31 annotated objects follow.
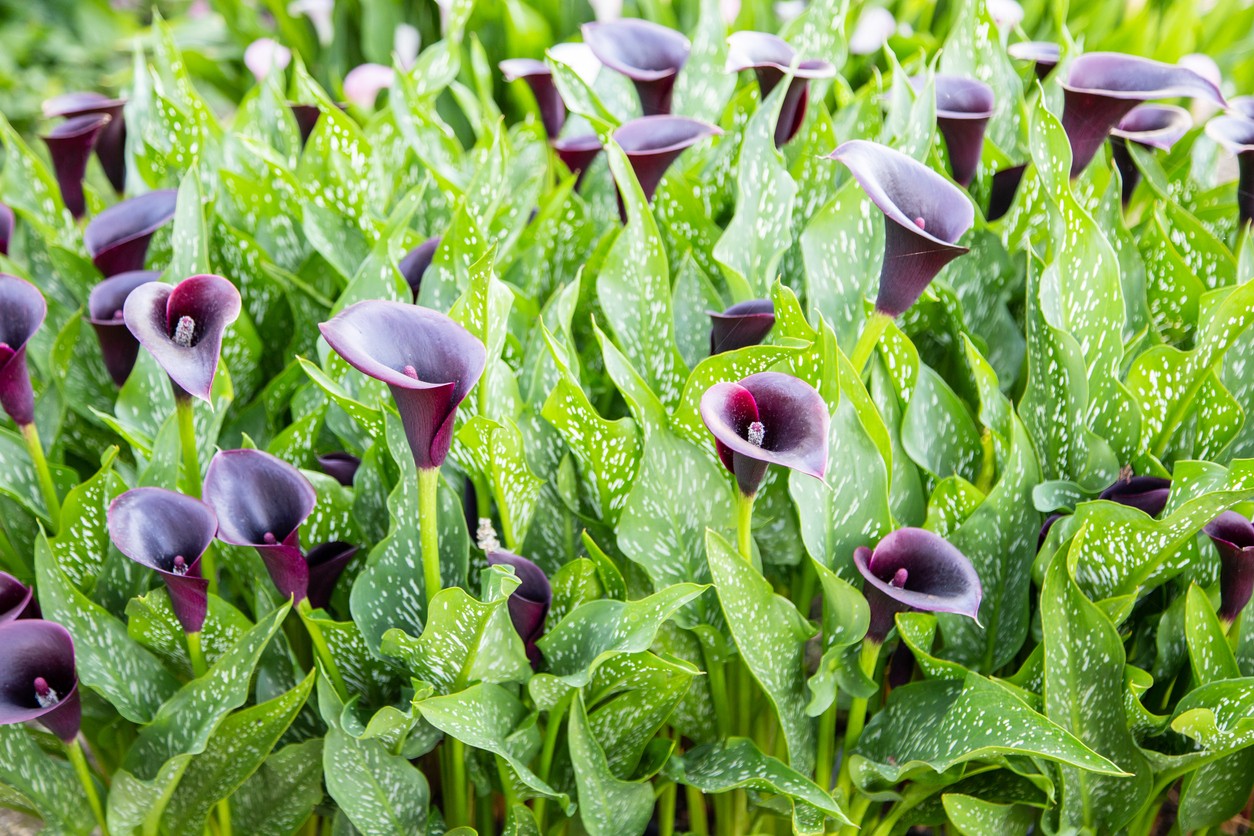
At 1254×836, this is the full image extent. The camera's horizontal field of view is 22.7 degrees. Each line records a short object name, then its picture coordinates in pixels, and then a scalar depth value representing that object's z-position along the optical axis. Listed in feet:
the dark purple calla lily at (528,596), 4.97
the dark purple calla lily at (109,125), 6.00
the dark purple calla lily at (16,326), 5.02
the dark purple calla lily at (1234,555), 4.90
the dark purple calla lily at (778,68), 5.72
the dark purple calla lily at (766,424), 4.61
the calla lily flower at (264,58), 6.46
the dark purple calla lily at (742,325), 5.16
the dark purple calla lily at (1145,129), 5.79
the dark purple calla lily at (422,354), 4.68
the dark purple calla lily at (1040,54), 6.00
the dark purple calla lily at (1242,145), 5.44
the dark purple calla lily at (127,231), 5.45
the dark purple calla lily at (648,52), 5.83
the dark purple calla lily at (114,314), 5.28
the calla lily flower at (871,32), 7.53
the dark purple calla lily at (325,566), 5.09
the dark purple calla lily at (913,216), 4.87
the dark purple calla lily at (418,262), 5.48
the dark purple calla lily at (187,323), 4.71
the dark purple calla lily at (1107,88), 5.43
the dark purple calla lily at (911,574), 4.78
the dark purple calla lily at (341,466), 5.32
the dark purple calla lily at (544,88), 6.04
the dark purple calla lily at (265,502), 4.87
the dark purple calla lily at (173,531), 4.85
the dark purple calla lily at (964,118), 5.52
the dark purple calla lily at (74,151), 5.76
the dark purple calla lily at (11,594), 4.97
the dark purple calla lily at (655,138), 5.43
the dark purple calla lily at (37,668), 4.80
